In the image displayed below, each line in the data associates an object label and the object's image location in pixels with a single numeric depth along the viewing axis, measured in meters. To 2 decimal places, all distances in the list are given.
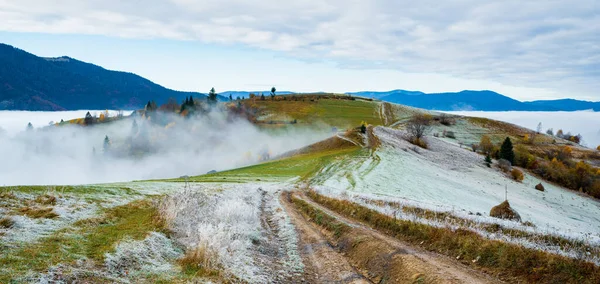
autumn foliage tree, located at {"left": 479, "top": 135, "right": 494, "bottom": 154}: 126.46
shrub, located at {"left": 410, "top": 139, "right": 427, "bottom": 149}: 105.71
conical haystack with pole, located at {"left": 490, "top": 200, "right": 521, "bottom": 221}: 30.88
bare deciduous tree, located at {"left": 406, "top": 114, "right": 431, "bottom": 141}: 111.36
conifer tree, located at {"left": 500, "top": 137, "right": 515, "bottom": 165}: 110.25
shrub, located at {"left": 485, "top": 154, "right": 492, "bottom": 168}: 97.38
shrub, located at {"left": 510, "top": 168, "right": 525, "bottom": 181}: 87.49
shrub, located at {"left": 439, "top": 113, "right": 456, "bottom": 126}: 179.19
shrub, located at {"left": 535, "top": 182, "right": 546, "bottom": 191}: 80.81
